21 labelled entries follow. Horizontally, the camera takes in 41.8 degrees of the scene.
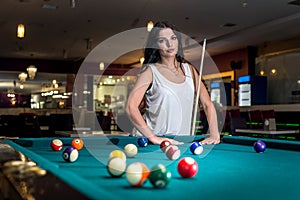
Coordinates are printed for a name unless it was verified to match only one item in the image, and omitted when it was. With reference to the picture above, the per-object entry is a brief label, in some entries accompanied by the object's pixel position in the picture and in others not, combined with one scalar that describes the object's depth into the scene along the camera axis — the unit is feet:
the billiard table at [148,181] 3.46
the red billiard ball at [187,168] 4.24
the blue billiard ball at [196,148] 6.63
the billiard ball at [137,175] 3.69
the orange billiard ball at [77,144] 7.28
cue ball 6.18
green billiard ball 3.67
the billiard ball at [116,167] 4.20
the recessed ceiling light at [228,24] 27.99
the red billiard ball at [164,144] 7.13
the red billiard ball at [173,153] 5.73
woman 9.04
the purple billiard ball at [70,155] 5.50
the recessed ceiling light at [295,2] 22.15
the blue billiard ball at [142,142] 7.89
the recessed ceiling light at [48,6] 22.95
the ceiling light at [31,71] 38.06
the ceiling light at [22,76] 41.26
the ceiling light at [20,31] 23.35
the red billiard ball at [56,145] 7.15
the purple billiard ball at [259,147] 7.14
